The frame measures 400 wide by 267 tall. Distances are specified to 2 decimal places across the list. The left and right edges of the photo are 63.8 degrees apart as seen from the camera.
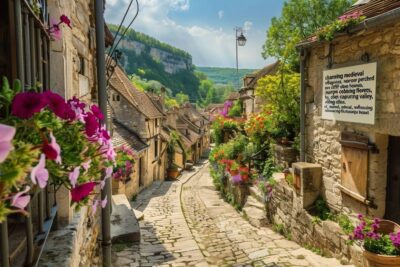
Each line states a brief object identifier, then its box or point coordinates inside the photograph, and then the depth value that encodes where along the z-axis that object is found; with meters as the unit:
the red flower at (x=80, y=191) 1.38
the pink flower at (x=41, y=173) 0.95
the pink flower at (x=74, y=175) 1.29
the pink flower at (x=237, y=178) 11.77
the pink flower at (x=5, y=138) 0.72
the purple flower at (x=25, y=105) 1.04
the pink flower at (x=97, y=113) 1.65
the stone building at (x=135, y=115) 18.58
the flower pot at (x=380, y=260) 4.05
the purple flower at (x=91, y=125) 1.47
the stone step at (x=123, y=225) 6.61
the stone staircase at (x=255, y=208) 9.03
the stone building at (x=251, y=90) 20.48
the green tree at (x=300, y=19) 15.19
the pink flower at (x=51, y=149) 1.02
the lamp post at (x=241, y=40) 19.73
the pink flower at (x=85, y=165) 1.44
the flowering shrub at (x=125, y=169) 12.27
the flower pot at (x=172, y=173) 27.88
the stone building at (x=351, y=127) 4.66
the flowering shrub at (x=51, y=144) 0.89
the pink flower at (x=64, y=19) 2.29
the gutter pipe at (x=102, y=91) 4.18
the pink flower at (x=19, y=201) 0.97
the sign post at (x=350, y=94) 4.90
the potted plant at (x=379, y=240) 4.11
